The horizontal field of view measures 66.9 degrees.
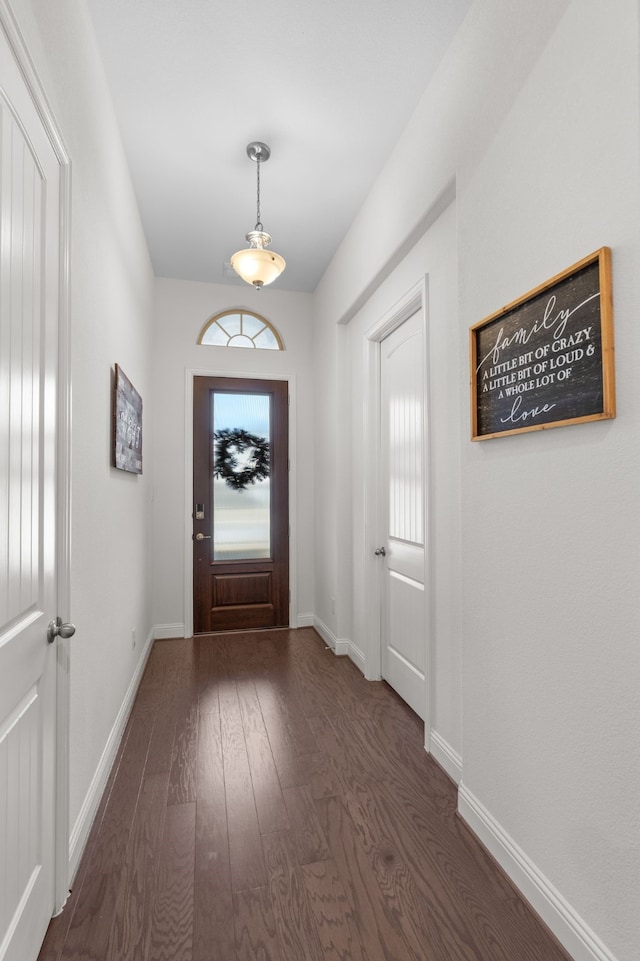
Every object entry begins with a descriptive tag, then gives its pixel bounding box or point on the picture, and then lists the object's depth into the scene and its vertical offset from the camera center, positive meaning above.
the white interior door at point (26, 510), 1.05 -0.05
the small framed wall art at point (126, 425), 2.28 +0.35
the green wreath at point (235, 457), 4.13 +0.28
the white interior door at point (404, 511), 2.53 -0.12
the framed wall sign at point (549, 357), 1.19 +0.38
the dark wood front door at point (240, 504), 4.08 -0.12
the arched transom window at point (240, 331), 4.18 +1.39
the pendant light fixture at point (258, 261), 2.61 +1.26
